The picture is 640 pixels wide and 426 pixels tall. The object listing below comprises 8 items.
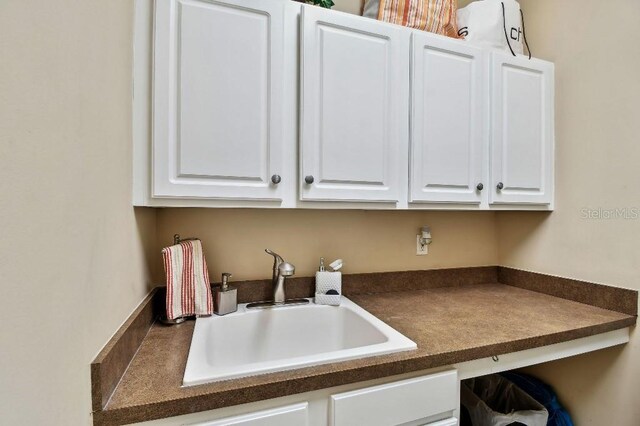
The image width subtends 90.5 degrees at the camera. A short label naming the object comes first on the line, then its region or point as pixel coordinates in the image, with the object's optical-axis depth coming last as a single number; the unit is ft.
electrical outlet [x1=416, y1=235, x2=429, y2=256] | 5.59
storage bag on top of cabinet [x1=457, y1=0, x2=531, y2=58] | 4.78
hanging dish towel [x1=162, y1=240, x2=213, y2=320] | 3.67
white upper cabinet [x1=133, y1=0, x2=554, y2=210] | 3.27
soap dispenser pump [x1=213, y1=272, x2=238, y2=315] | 4.00
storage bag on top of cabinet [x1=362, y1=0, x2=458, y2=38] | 4.45
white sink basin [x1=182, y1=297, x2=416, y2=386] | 3.32
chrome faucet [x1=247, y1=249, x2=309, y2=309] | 4.31
